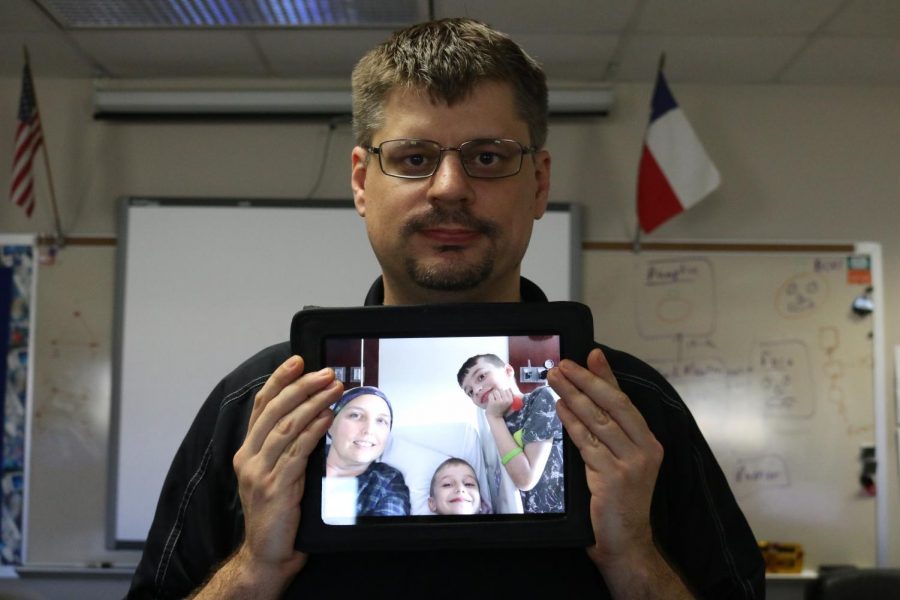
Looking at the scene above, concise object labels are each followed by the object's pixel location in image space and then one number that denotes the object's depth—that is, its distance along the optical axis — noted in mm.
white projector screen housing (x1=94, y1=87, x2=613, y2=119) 3033
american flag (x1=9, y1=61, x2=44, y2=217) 2908
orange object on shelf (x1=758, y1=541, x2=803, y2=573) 2914
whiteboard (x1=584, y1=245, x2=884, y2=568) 3010
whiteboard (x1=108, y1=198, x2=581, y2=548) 2996
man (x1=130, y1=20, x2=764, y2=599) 764
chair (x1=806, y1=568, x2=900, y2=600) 2447
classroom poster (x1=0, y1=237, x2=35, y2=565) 3045
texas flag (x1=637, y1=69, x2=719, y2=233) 2951
